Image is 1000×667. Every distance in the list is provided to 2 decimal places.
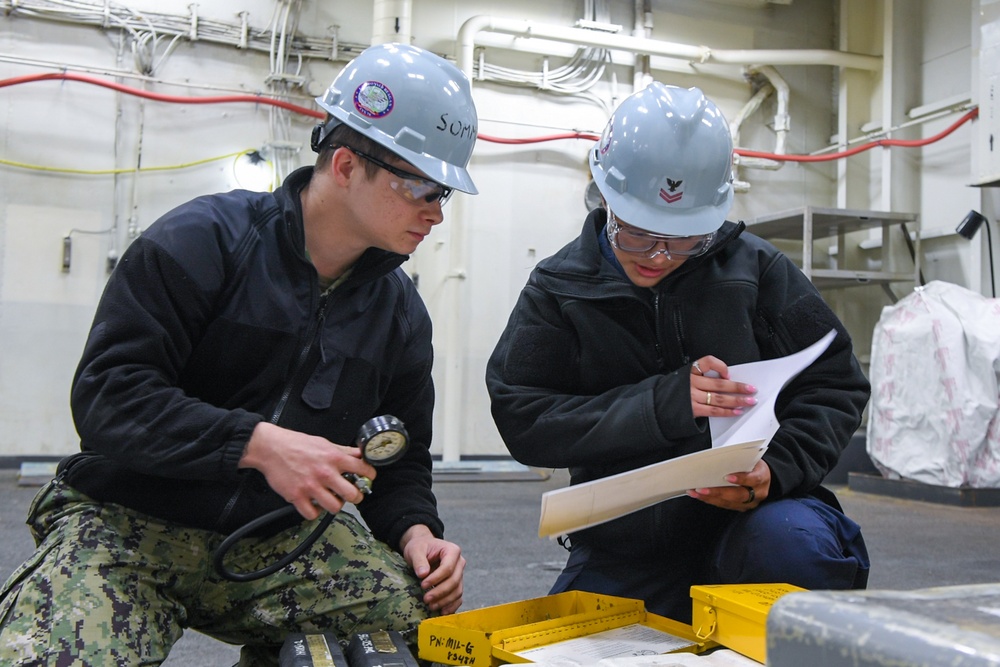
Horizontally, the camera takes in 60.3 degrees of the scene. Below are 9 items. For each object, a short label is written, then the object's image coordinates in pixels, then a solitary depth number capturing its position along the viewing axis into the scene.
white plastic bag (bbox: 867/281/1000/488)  4.41
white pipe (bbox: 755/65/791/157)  6.15
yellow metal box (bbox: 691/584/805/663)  1.01
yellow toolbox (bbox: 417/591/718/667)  1.09
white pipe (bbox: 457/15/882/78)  5.45
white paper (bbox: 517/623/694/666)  1.05
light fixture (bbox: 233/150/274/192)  5.29
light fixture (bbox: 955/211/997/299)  5.23
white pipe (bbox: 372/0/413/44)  5.16
